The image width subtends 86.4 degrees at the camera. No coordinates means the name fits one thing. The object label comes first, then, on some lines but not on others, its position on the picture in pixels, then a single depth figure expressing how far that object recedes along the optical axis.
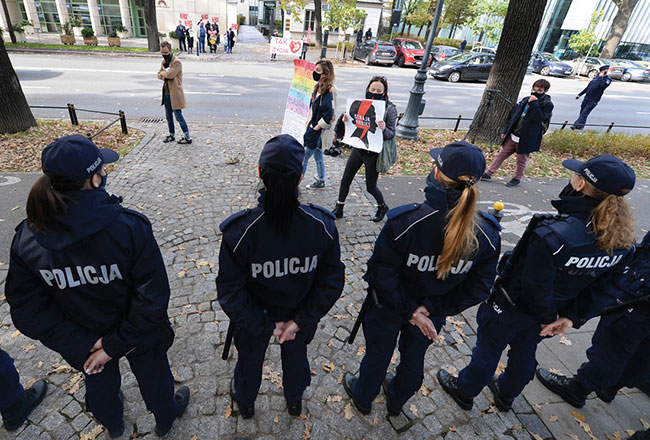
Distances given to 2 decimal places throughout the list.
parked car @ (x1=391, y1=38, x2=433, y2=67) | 25.34
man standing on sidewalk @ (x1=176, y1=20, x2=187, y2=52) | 23.81
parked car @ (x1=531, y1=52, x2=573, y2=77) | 28.44
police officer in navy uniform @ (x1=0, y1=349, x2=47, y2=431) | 2.43
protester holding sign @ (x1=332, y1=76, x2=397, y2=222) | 5.09
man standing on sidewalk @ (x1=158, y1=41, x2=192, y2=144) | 7.33
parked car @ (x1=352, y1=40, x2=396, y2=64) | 24.92
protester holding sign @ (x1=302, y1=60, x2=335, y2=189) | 5.42
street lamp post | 8.68
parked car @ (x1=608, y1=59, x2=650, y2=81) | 28.48
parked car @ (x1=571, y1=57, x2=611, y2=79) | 29.03
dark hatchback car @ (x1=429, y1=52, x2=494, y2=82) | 21.22
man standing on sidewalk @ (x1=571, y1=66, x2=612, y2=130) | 12.12
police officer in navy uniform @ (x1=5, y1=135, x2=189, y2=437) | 1.72
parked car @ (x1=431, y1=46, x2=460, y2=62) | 25.59
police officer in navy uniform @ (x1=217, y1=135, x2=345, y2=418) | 1.93
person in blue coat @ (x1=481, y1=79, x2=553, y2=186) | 6.81
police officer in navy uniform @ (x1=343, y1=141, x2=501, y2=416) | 2.07
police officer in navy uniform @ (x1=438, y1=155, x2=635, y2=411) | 2.21
